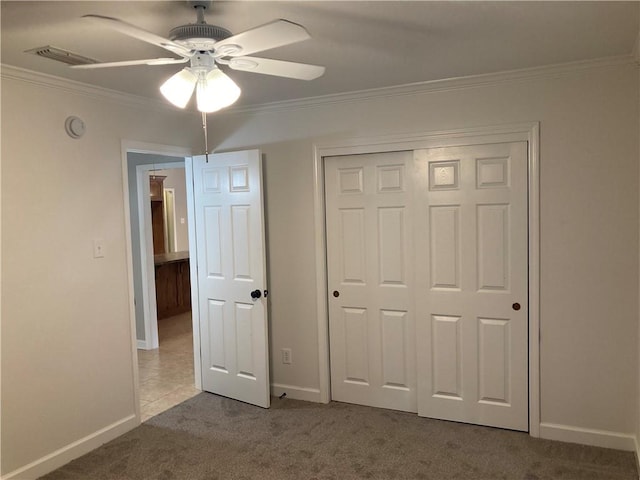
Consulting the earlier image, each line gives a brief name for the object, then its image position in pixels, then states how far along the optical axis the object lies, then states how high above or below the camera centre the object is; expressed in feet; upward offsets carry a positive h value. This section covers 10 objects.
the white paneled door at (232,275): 12.53 -1.49
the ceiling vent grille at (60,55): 7.96 +2.81
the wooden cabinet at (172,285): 22.15 -2.99
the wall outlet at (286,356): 13.24 -3.72
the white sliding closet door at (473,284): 10.70 -1.59
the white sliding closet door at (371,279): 11.92 -1.58
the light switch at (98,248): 10.73 -0.56
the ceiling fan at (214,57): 5.63 +2.11
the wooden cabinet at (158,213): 27.81 +0.45
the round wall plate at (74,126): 10.09 +1.99
